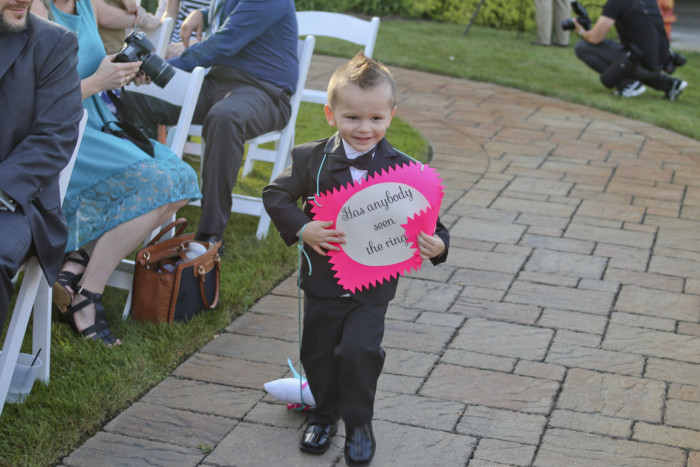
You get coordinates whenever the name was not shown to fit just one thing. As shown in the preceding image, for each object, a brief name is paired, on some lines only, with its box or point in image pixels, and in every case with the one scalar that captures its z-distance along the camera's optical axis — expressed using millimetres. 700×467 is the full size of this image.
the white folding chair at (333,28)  5594
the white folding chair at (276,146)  4707
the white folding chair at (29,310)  2818
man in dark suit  2740
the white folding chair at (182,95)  3920
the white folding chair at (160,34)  4430
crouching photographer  8578
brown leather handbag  3492
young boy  2504
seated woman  3492
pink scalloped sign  2529
